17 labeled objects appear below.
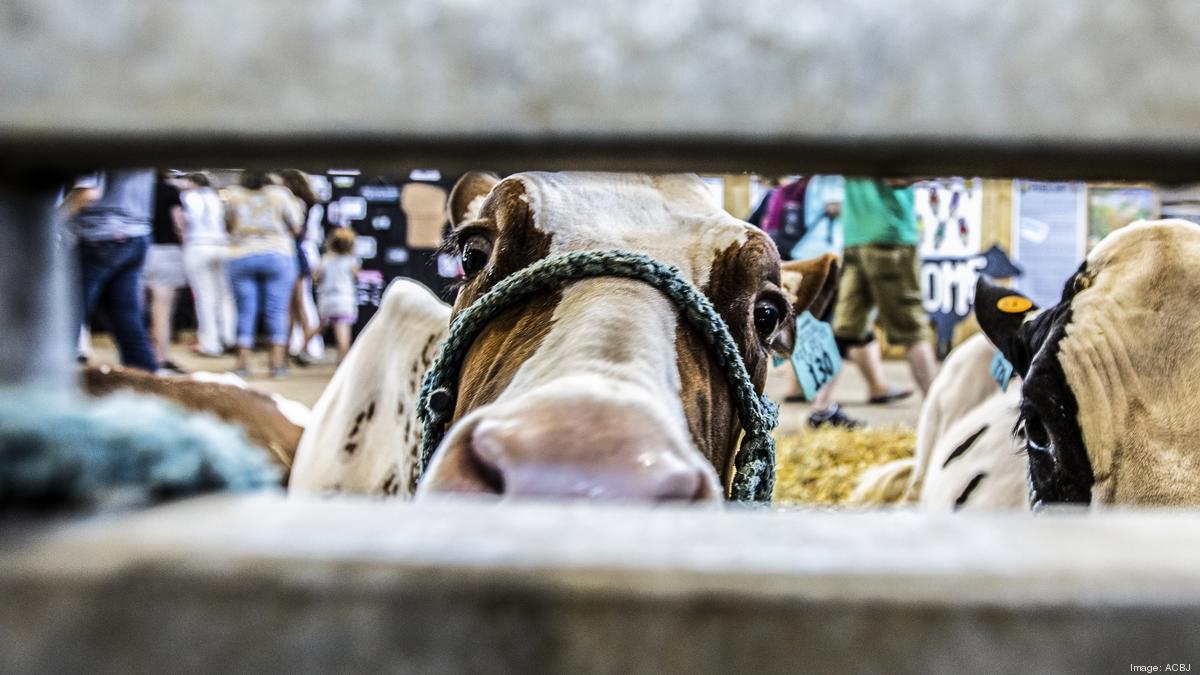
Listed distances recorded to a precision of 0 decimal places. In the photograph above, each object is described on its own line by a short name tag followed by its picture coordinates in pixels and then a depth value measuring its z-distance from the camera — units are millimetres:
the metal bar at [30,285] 521
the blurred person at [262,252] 8508
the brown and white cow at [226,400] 3684
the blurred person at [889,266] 6246
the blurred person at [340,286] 9922
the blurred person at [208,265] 9586
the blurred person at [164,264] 10031
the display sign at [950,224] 10625
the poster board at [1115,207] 10977
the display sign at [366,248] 10172
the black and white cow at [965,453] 3266
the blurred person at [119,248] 5141
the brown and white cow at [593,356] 1151
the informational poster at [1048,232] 11023
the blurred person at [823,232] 5957
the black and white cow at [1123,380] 2131
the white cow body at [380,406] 2840
